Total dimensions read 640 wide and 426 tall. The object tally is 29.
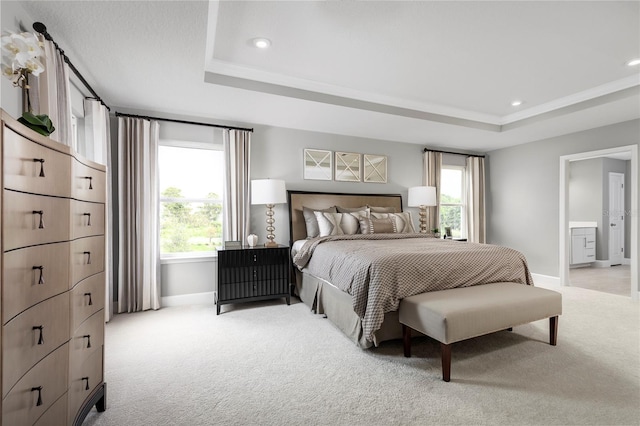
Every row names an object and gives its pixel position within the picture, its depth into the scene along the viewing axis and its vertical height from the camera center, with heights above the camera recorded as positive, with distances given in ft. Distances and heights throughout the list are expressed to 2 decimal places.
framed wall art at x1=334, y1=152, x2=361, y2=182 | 15.74 +2.27
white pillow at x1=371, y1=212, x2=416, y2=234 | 14.16 -0.39
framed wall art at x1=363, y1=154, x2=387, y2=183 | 16.43 +2.28
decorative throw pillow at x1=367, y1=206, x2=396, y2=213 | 15.08 +0.12
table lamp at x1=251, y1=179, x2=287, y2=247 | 12.59 +0.78
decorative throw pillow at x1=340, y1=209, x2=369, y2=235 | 13.20 -0.49
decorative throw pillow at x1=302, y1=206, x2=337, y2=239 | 13.34 -0.46
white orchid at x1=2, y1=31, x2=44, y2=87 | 4.26 +2.16
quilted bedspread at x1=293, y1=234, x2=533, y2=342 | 7.79 -1.59
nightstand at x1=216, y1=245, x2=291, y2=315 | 11.62 -2.40
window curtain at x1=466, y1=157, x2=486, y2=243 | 18.95 +0.70
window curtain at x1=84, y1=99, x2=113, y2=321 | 9.98 +2.30
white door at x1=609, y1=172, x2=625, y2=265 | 21.66 -0.43
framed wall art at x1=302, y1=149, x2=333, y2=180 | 15.02 +2.27
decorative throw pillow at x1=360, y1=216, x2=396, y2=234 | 13.34 -0.62
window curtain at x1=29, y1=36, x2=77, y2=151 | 6.31 +2.51
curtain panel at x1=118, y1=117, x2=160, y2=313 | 11.56 -0.29
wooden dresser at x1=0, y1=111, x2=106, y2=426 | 3.31 -0.89
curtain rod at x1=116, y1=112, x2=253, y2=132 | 11.61 +3.56
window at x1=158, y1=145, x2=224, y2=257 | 12.95 +0.50
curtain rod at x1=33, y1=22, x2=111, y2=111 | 6.47 +3.73
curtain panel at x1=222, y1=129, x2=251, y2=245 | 13.12 +1.06
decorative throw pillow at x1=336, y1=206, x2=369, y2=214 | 14.48 +0.11
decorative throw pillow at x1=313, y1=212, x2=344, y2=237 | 12.84 -0.48
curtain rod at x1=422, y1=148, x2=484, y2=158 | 17.98 +3.51
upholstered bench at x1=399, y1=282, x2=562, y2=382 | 6.83 -2.33
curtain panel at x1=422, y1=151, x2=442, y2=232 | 17.90 +1.97
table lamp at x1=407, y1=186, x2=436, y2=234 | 16.37 +0.81
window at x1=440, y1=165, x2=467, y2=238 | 19.11 +0.71
